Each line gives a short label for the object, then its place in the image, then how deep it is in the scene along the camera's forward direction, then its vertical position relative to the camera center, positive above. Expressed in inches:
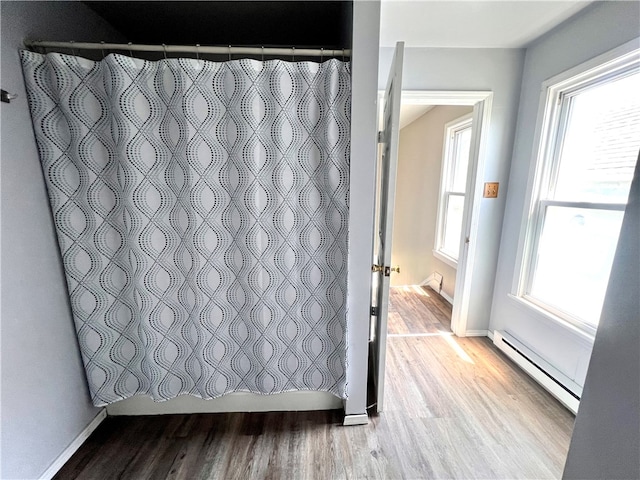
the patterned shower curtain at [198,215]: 42.4 -4.6
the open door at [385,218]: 47.2 -6.0
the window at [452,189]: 114.3 +0.4
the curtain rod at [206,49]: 40.7 +24.1
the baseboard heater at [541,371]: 59.7 -48.2
